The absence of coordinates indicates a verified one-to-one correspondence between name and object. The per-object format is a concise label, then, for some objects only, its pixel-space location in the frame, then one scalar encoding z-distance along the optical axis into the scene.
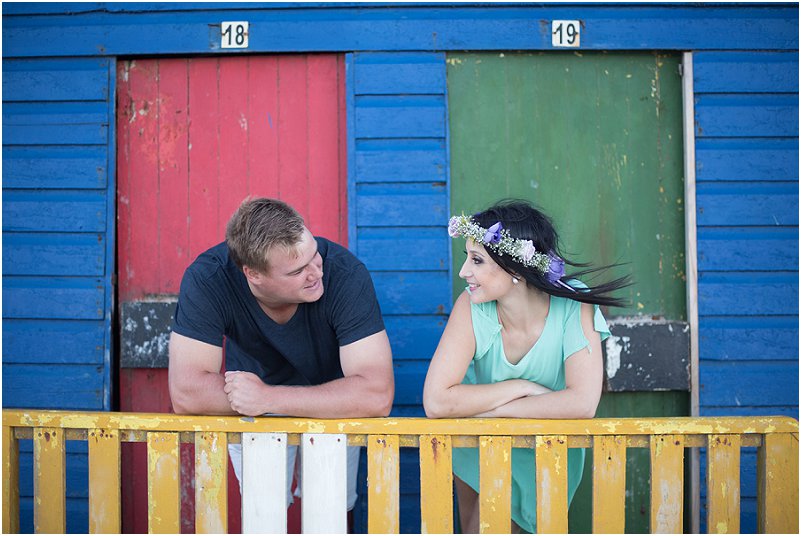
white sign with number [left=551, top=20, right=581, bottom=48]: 3.44
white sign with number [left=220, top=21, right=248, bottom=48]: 3.45
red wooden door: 3.56
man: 2.25
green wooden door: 3.53
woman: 2.28
